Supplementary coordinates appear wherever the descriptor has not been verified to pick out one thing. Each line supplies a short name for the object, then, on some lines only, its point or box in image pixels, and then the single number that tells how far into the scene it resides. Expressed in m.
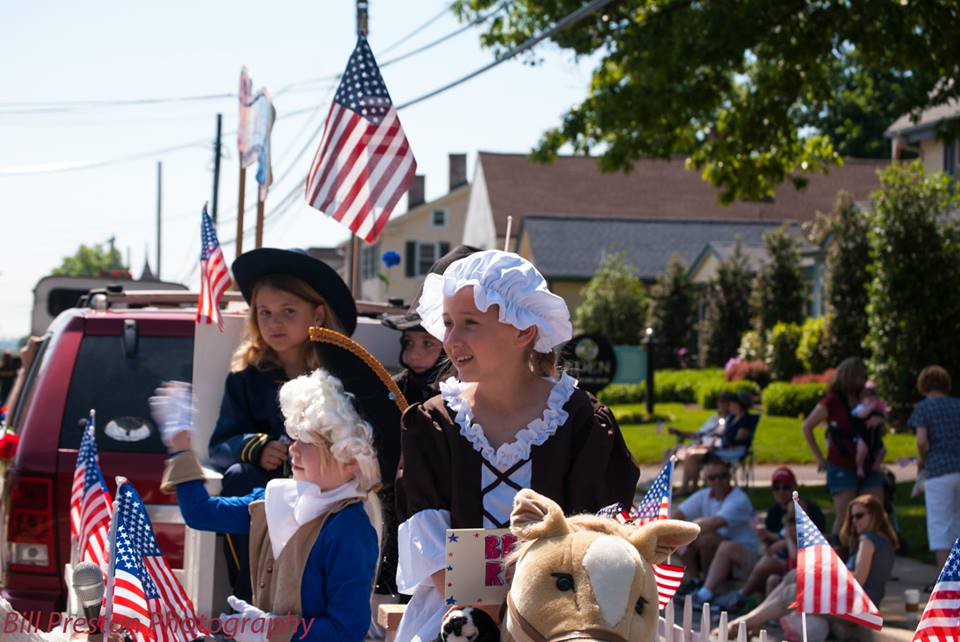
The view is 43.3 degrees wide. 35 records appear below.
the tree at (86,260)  113.31
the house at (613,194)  47.56
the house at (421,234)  51.34
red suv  5.30
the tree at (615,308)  36.69
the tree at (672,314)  36.16
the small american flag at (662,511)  4.09
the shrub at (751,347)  30.55
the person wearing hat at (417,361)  5.36
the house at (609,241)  42.69
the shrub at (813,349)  26.92
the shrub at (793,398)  23.39
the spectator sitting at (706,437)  14.41
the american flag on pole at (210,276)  5.33
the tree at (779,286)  31.00
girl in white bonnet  3.17
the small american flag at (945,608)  3.70
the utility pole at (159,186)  60.31
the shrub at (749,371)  28.53
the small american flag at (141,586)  3.97
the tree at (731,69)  11.88
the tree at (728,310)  33.94
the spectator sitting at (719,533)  9.36
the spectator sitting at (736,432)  13.86
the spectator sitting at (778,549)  8.53
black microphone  4.44
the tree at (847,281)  25.67
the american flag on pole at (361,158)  6.30
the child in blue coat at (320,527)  3.53
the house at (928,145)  28.78
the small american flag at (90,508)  4.77
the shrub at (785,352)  27.80
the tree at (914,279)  20.23
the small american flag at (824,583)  4.36
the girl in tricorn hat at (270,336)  4.81
